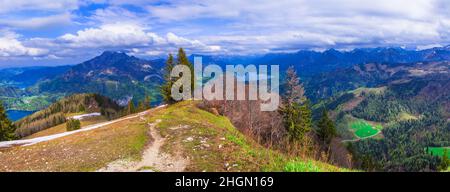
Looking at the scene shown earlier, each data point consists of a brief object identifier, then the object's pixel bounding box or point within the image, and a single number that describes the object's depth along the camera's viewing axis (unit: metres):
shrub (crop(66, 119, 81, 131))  127.72
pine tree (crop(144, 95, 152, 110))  132.75
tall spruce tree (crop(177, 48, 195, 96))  90.38
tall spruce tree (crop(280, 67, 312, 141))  71.63
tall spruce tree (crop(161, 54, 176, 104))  88.62
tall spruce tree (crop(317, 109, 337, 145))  86.25
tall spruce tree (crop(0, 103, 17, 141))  78.50
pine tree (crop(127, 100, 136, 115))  146.85
